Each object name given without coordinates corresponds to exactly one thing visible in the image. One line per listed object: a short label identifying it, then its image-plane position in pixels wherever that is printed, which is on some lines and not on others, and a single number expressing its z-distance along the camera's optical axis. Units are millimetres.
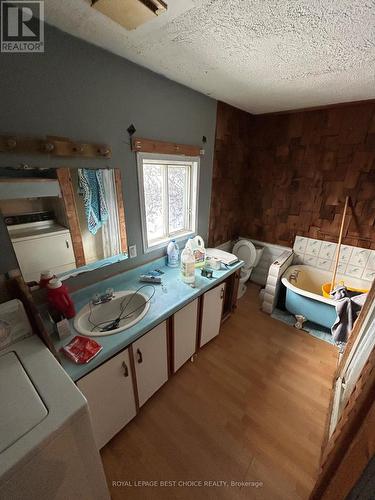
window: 1655
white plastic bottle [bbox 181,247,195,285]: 1595
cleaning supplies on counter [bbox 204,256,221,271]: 1896
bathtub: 2105
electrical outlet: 1603
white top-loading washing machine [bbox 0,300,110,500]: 564
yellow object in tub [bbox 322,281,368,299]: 2211
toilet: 2713
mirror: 1016
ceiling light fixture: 767
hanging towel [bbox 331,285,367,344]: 1843
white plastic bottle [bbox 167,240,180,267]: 1852
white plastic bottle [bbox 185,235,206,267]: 1878
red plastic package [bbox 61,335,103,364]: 958
